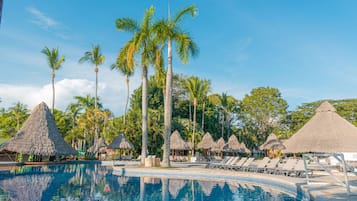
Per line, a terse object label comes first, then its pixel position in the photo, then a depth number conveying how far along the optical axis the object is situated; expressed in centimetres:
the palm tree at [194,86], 3334
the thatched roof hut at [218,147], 2889
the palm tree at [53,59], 3098
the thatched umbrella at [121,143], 2769
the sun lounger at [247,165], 1598
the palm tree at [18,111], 4172
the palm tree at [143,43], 1911
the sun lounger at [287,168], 1305
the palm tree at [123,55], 1982
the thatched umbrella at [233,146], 2918
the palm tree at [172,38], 1802
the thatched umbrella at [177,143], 2788
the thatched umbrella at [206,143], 2895
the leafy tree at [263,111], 4309
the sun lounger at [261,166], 1462
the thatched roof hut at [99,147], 3012
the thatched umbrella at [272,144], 2944
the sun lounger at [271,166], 1422
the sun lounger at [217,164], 1808
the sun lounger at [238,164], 1655
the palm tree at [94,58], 3300
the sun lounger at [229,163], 1714
